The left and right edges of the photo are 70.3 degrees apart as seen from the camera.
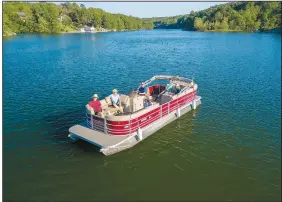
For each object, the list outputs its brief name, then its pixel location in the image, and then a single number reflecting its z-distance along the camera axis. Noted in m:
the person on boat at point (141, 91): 15.73
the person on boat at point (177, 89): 17.17
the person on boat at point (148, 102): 14.44
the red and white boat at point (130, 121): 12.11
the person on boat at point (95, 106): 12.89
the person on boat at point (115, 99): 13.66
